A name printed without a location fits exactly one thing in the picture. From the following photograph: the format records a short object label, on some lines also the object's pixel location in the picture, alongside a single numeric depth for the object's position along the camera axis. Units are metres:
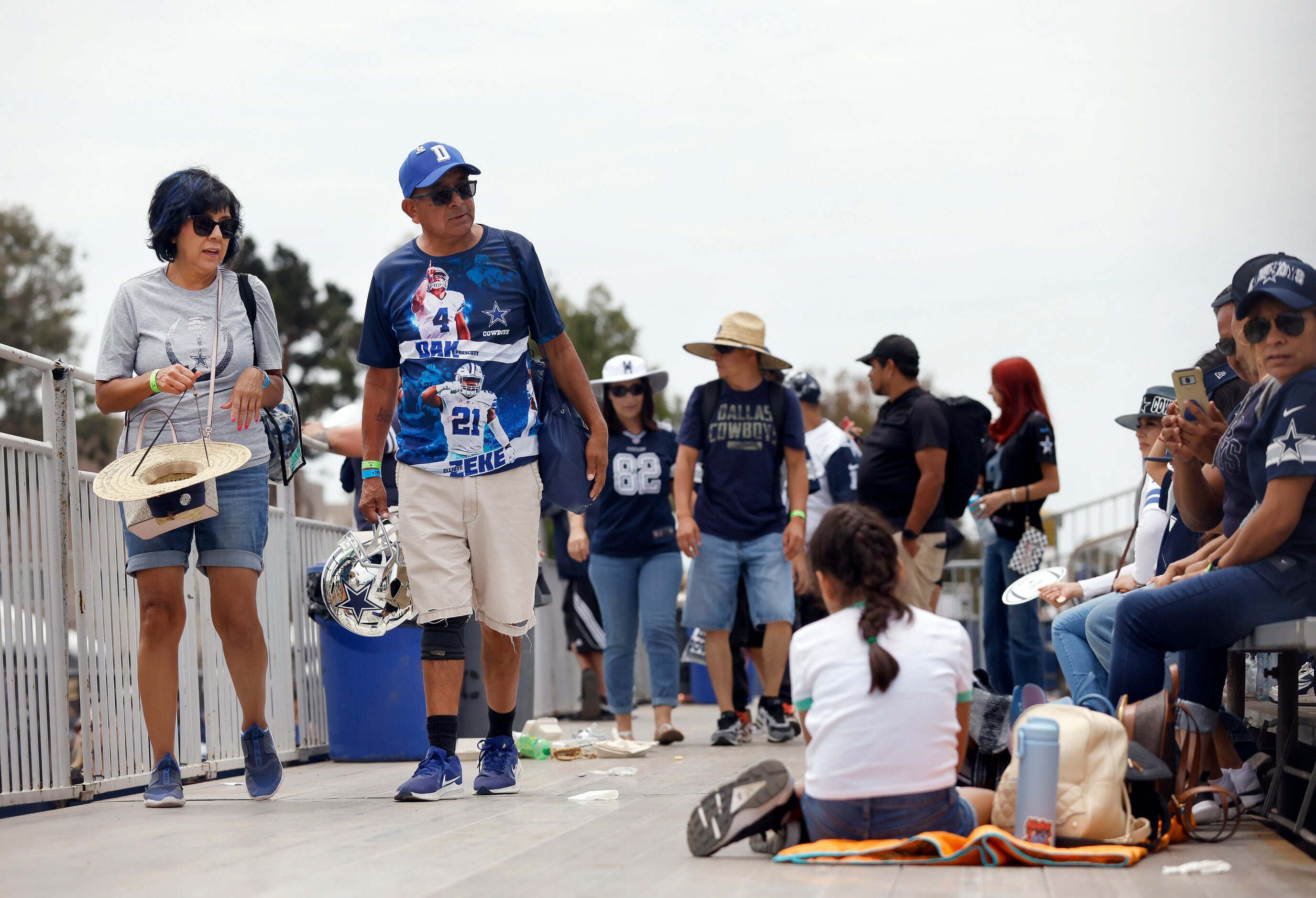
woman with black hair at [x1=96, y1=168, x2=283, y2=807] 10.02
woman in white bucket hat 16.09
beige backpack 7.21
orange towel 6.87
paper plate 11.55
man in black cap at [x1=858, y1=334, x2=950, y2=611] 15.94
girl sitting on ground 6.98
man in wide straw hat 15.88
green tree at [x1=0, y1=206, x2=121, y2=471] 81.19
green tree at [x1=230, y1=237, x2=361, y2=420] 97.69
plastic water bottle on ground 14.29
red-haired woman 16.48
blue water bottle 7.08
